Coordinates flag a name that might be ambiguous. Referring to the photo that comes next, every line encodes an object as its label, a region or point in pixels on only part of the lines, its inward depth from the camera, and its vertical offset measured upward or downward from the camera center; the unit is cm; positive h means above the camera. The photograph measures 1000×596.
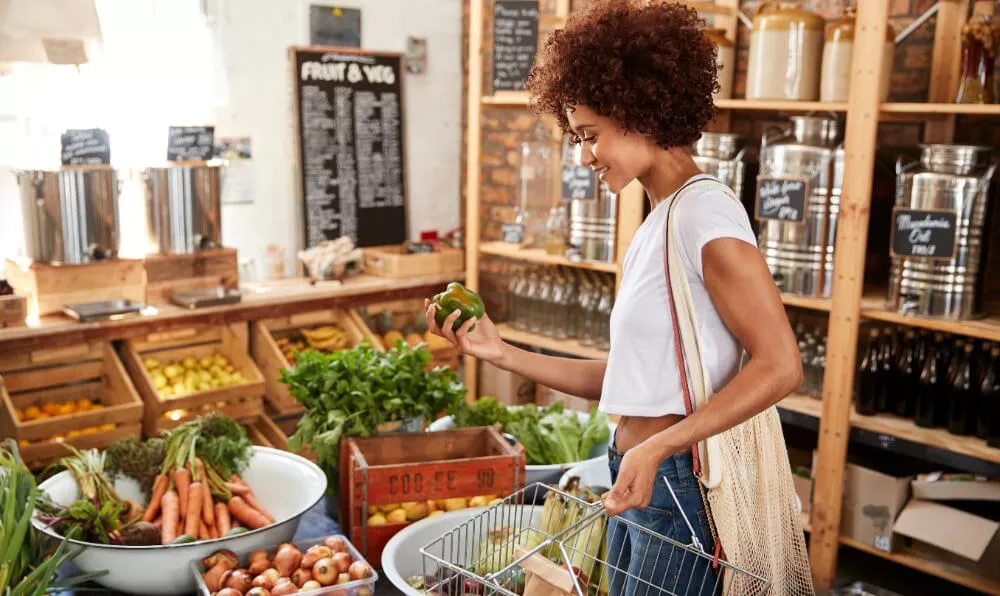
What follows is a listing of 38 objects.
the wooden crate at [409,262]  479 -55
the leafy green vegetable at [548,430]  256 -76
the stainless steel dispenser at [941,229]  314 -21
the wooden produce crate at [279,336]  425 -86
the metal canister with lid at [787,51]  346 +40
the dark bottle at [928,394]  333 -79
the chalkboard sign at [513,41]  441 +52
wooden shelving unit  319 -45
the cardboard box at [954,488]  326 -111
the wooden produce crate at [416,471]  209 -71
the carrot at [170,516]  198 -78
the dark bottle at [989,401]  318 -78
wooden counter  364 -70
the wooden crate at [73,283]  375 -55
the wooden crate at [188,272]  406 -53
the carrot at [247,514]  210 -80
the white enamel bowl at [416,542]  199 -83
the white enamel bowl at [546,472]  237 -78
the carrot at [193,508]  204 -78
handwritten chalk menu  480 +4
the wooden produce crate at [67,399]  347 -99
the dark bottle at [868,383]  345 -79
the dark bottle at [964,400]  326 -80
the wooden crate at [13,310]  358 -62
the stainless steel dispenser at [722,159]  373 +0
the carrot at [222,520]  207 -81
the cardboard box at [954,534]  322 -126
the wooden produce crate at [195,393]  379 -94
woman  140 -17
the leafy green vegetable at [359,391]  226 -58
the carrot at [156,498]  210 -78
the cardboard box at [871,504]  341 -122
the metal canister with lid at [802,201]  341 -14
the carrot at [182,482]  212 -74
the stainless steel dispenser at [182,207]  395 -25
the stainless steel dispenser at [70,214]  364 -26
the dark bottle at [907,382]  341 -77
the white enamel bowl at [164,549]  186 -79
